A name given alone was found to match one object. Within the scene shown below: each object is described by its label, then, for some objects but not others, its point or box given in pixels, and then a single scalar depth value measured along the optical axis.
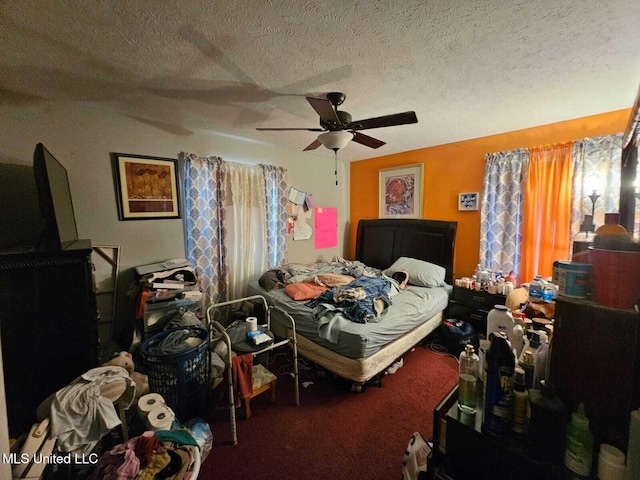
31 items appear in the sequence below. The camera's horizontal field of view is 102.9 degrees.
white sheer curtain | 3.12
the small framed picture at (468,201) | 3.21
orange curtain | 2.57
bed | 2.00
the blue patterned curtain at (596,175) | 2.31
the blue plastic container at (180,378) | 1.63
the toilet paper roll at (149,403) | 1.33
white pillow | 3.13
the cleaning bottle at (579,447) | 0.71
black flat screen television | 1.44
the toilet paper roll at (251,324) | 2.02
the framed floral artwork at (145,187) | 2.47
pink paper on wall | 4.18
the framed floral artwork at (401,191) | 3.75
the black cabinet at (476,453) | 0.77
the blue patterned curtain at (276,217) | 3.49
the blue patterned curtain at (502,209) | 2.85
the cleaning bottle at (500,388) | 0.82
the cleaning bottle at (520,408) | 0.83
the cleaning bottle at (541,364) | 0.94
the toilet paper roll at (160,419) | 1.25
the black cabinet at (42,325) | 1.27
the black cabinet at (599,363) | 0.71
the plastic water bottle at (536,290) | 2.07
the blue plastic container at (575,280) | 0.82
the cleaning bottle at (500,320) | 1.33
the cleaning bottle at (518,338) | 1.15
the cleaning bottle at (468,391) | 0.96
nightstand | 2.72
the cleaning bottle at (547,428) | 0.74
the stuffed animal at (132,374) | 1.63
